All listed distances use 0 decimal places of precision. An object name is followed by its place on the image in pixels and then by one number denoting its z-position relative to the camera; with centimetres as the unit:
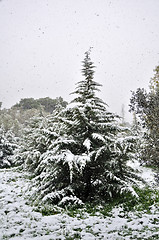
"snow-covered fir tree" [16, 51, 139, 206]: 607
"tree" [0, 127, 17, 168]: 1933
